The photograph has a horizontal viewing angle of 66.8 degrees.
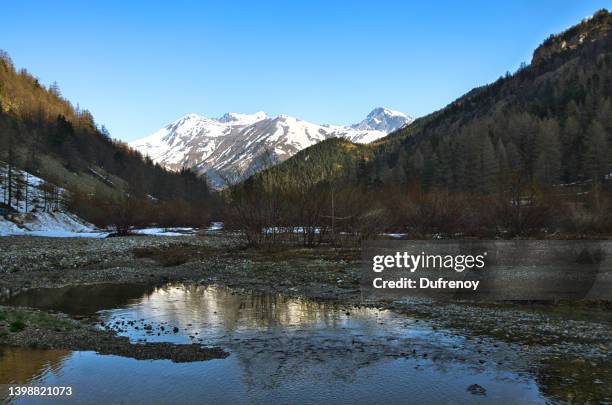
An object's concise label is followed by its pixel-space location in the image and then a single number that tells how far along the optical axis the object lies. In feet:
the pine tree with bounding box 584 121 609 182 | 384.68
